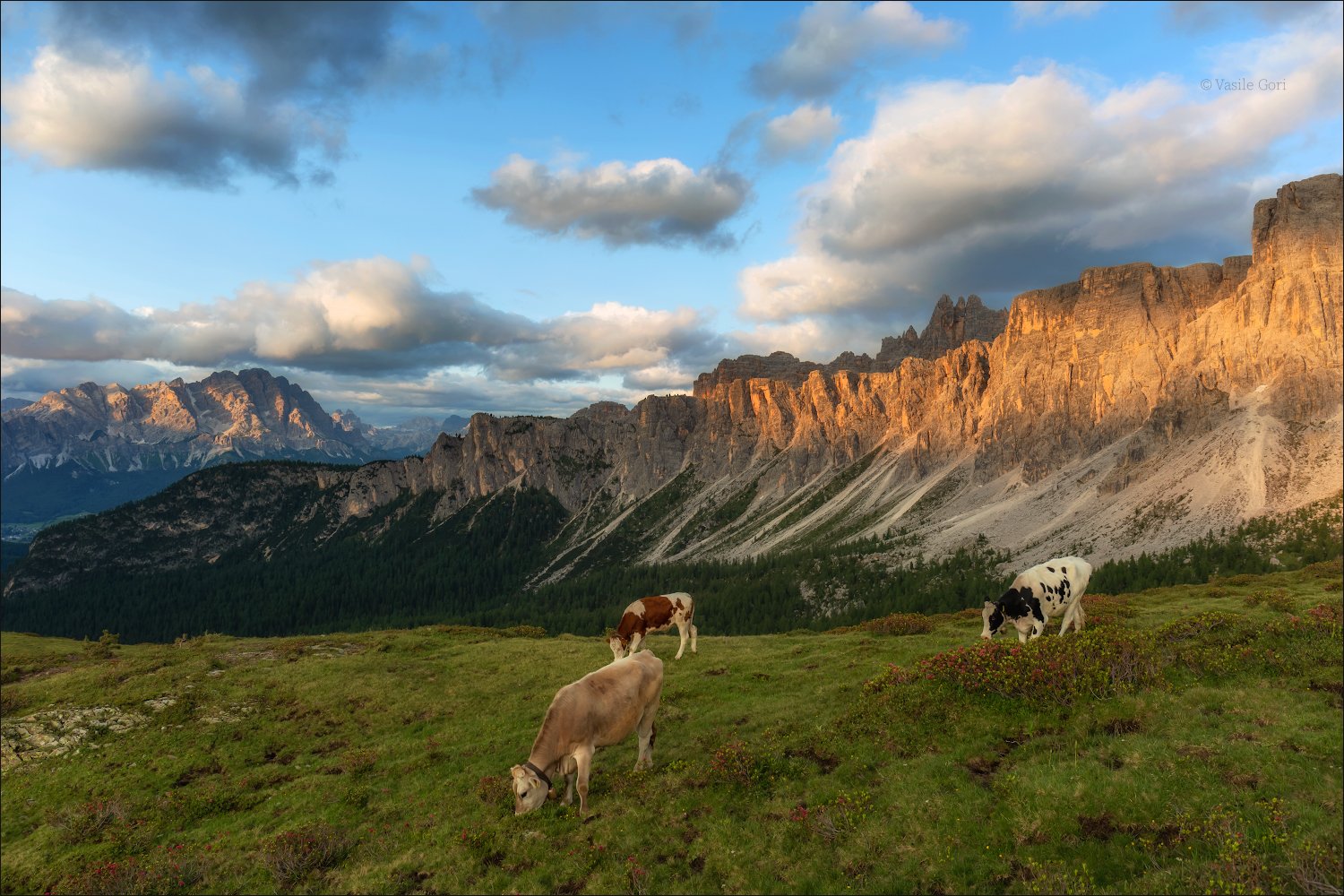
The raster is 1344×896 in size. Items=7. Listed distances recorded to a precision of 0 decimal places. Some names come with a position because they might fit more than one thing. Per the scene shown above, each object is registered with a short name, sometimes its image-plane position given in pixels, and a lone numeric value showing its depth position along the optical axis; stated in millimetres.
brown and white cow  29516
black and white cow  24297
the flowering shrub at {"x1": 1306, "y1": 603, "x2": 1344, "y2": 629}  21580
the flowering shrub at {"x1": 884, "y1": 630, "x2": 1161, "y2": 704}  17812
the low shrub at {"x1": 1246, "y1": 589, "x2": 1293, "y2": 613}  30703
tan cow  15797
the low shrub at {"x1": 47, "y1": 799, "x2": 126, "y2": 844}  18828
